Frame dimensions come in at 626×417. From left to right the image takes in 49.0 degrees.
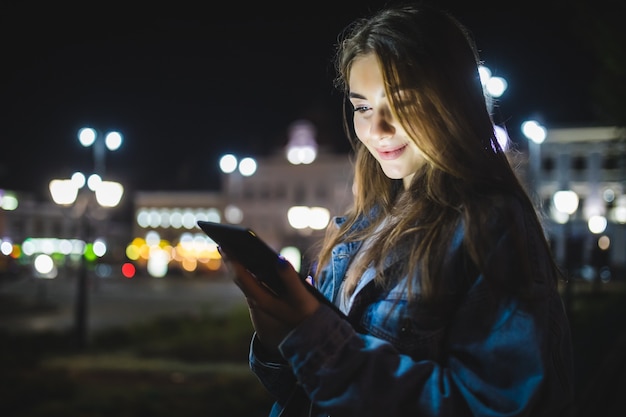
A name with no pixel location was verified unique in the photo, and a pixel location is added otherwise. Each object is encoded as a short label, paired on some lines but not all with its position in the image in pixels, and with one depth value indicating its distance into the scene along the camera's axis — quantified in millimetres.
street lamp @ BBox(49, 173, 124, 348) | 16344
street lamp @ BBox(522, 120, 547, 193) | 13633
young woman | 1491
